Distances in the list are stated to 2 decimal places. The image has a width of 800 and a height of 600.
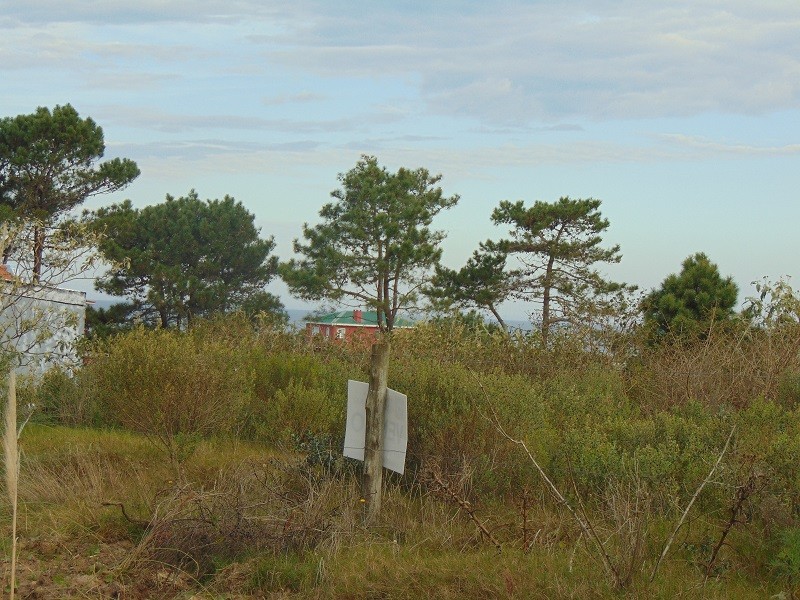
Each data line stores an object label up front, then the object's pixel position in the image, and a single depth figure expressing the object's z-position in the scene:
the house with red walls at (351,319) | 40.34
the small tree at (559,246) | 34.41
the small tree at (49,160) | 33.38
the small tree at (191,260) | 40.84
